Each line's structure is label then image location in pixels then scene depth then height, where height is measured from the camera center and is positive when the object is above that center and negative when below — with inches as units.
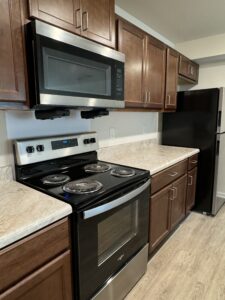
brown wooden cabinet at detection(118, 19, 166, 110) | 68.7 +19.5
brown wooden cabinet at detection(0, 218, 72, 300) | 32.4 -25.2
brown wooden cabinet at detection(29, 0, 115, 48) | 43.9 +24.3
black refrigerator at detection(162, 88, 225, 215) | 97.2 -6.1
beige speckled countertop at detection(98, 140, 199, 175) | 72.7 -15.0
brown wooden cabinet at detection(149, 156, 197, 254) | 71.0 -31.8
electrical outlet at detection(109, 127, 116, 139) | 86.3 -5.6
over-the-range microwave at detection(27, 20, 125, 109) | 42.7 +11.7
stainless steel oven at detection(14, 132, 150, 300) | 43.9 -19.6
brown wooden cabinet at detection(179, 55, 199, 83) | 103.9 +27.0
